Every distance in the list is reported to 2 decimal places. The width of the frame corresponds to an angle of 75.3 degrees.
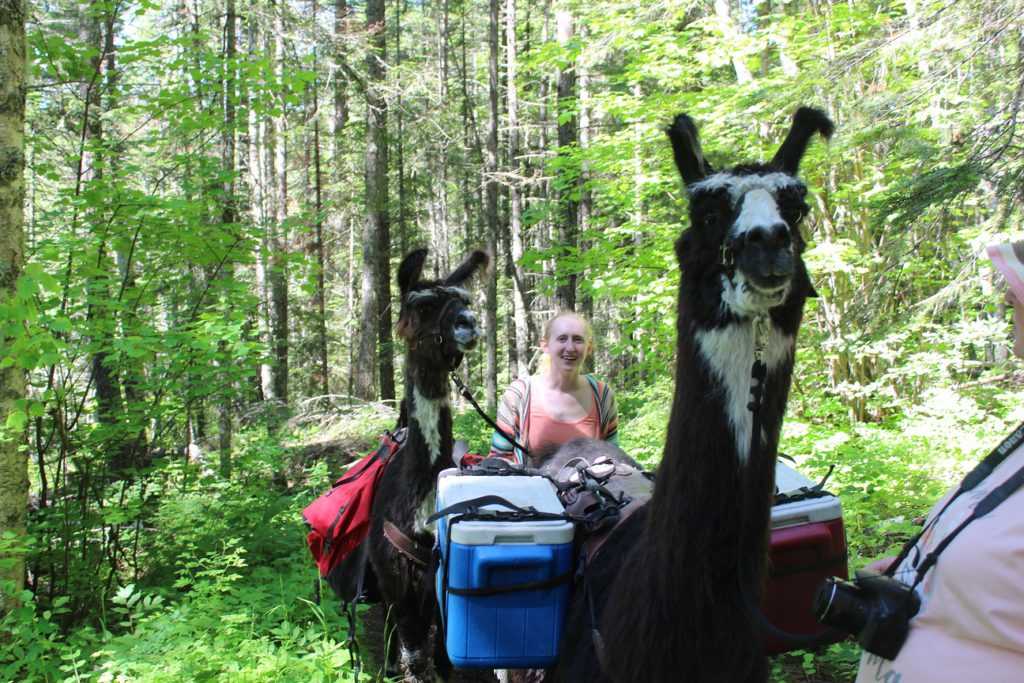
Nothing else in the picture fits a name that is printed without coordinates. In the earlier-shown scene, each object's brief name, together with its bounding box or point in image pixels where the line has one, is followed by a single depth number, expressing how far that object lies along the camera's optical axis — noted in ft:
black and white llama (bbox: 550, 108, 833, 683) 6.10
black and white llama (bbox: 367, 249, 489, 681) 13.33
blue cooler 8.11
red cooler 8.12
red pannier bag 15.02
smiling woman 14.25
